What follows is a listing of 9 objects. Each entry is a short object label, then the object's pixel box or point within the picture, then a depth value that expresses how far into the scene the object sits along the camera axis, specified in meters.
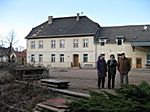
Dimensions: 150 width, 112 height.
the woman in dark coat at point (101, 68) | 5.88
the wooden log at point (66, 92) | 4.09
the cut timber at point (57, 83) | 5.60
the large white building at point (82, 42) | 20.90
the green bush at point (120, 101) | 2.15
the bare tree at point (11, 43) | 30.78
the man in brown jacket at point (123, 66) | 5.72
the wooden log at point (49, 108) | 3.08
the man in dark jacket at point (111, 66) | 5.80
